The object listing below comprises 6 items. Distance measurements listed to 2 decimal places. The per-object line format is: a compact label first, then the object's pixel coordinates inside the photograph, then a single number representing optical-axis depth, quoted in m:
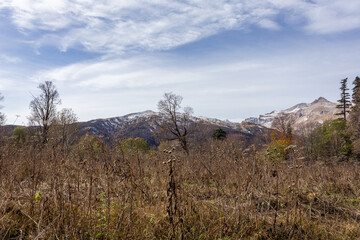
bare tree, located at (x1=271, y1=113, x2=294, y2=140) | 44.70
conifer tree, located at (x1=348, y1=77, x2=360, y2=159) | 26.58
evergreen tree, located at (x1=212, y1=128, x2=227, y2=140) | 40.45
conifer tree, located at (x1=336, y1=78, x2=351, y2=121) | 42.47
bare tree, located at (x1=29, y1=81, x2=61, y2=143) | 29.34
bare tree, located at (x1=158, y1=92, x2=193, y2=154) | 31.19
